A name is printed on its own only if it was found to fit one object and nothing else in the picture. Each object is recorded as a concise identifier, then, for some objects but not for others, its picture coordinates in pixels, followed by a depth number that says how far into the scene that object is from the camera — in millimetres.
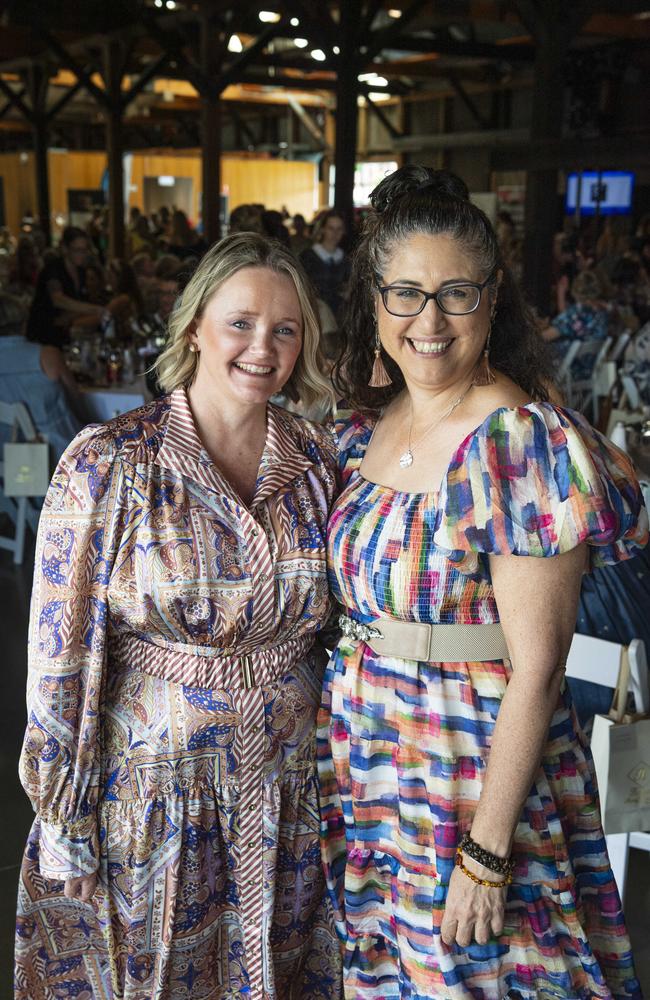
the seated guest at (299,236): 8169
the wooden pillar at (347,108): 9719
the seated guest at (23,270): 10105
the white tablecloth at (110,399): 5383
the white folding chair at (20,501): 5230
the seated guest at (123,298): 6664
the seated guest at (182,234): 11656
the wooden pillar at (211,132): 10984
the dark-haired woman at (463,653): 1450
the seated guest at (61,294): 6184
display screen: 13141
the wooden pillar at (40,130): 16203
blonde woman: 1588
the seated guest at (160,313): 6027
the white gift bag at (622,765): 2170
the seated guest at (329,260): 7117
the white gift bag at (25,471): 5109
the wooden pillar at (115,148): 13461
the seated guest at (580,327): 7504
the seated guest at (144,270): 8945
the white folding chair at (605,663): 2264
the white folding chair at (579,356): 7340
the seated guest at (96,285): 9922
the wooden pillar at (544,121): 8602
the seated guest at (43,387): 5438
